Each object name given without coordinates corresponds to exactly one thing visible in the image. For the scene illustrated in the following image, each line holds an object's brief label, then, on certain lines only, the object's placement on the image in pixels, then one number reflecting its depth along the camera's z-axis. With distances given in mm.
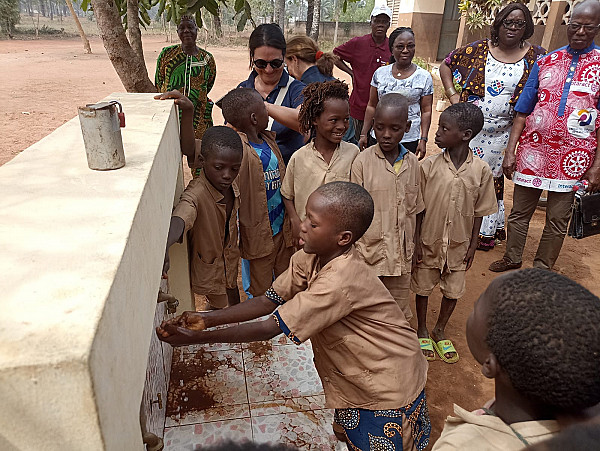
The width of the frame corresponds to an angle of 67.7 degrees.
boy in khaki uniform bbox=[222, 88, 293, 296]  2557
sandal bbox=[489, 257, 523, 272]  4039
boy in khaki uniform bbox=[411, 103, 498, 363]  2742
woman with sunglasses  2805
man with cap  4594
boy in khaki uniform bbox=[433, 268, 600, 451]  954
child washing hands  1572
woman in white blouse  3928
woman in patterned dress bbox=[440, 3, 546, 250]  3479
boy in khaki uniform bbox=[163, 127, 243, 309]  2188
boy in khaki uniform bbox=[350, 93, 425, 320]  2605
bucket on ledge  1254
